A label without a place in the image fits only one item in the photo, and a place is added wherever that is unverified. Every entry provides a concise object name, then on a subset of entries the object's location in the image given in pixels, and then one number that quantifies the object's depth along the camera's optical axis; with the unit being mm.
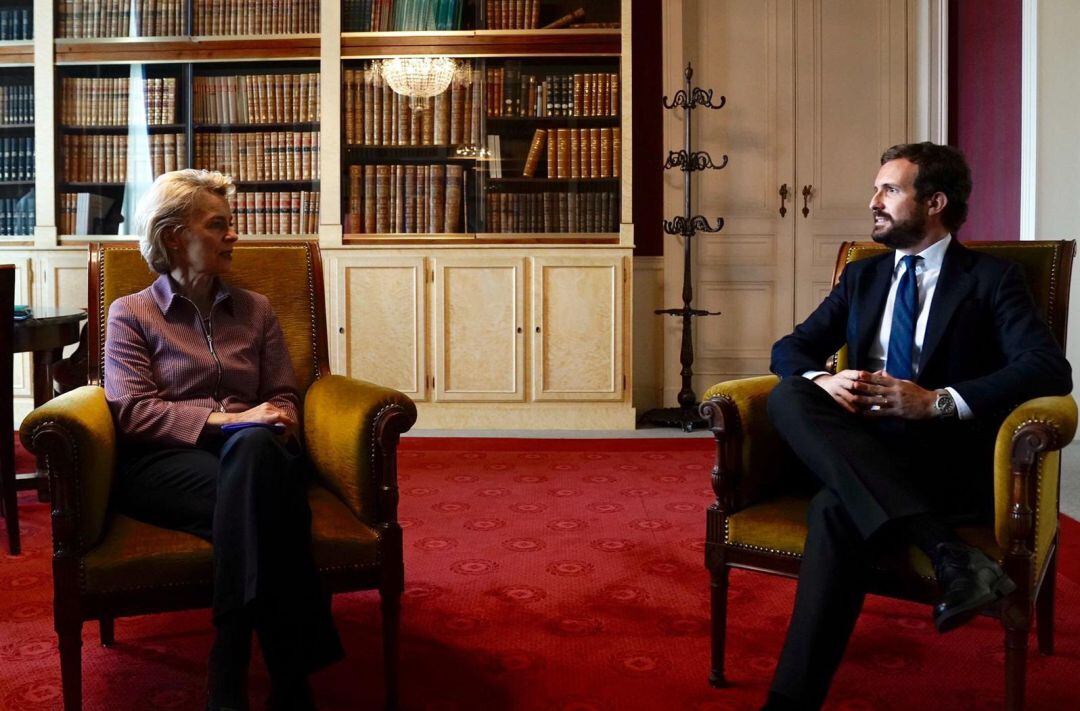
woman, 1630
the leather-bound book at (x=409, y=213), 4984
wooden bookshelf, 4895
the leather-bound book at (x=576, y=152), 4949
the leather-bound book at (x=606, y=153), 4938
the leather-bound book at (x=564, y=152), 4953
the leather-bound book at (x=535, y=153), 4973
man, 1618
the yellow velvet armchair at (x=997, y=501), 1630
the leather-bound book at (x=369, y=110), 4977
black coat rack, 5031
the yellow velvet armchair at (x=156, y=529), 1661
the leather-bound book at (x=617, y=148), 4926
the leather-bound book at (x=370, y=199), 4996
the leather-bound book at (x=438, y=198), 4980
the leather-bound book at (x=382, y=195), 4988
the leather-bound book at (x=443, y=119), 4973
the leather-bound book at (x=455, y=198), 4977
